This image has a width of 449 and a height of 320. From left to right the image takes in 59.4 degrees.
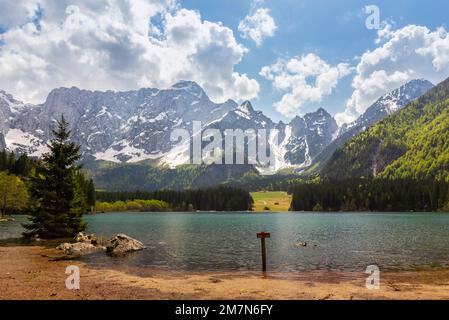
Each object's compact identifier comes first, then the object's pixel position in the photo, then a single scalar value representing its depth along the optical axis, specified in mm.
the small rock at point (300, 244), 69644
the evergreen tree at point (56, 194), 70438
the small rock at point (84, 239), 65012
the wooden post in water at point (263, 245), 43250
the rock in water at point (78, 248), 56188
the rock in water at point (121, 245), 59281
